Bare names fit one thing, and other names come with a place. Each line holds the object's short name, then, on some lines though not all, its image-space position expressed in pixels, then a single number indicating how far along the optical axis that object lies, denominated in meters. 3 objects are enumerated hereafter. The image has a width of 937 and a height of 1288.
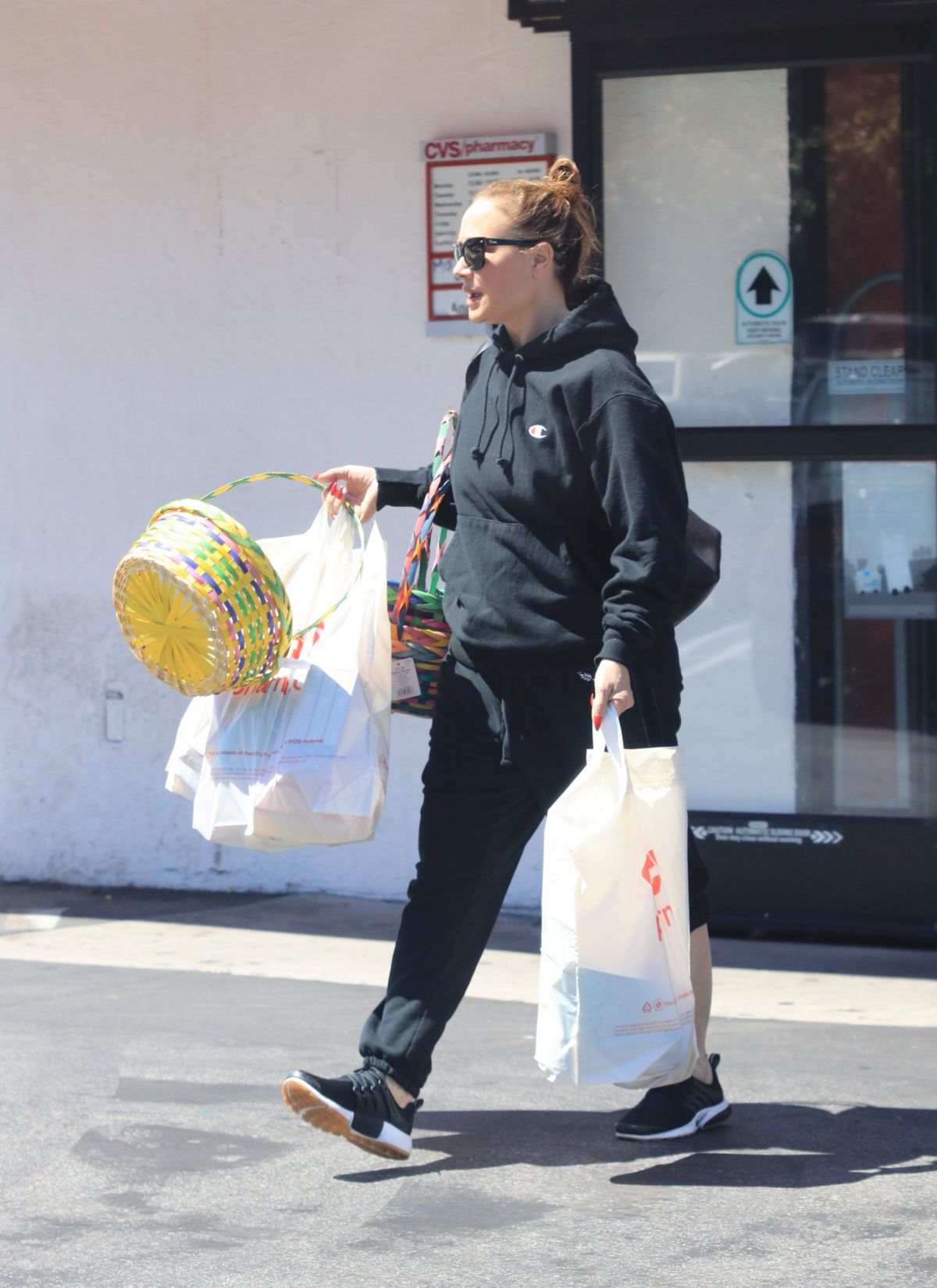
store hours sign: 12.57
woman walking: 7.39
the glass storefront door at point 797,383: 12.27
